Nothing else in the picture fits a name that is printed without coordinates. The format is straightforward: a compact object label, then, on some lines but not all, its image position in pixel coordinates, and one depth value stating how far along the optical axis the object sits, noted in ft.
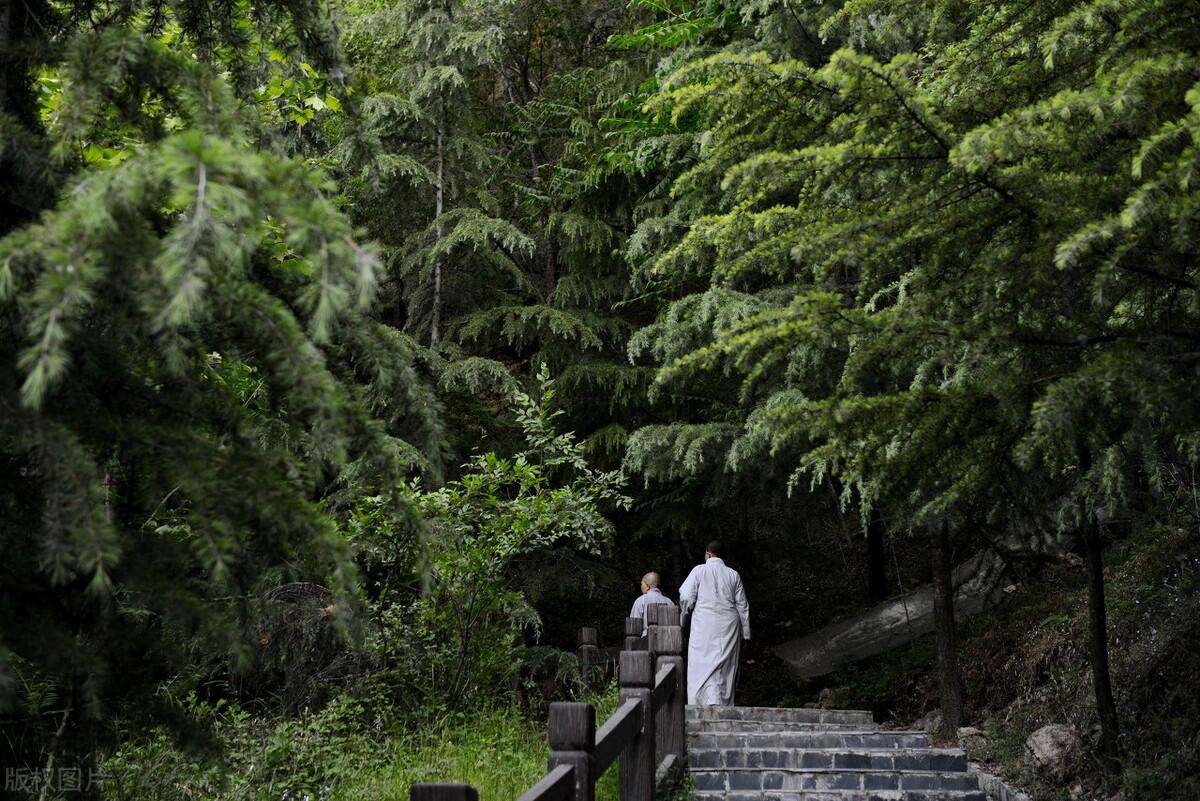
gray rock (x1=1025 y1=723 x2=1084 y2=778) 26.48
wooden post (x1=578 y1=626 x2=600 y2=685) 39.88
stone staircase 26.14
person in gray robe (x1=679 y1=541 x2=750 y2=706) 37.47
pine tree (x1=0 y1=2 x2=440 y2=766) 7.28
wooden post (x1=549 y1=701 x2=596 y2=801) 12.98
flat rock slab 45.32
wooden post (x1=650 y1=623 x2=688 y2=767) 25.45
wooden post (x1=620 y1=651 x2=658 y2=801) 18.69
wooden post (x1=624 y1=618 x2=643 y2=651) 36.11
